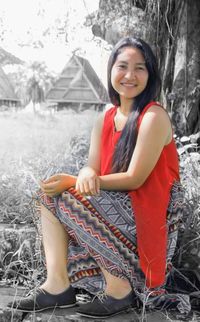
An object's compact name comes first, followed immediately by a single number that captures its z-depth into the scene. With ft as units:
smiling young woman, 7.72
